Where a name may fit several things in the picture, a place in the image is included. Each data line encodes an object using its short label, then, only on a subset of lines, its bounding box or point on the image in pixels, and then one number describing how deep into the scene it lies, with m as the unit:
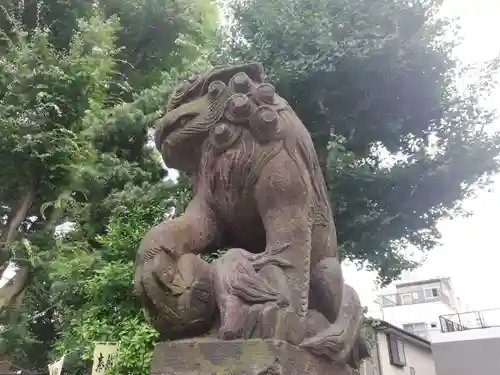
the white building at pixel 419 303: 18.20
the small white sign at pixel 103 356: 4.58
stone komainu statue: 1.65
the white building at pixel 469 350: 10.13
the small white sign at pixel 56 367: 4.99
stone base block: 1.54
